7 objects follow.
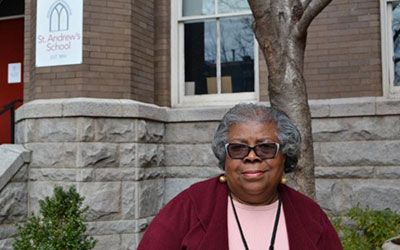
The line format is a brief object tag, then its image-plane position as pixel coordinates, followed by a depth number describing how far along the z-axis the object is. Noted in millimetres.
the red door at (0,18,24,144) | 8641
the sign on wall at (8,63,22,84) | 8641
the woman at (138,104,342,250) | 2098
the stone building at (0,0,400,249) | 5574
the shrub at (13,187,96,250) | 4434
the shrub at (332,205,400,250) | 5062
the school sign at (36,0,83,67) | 5922
